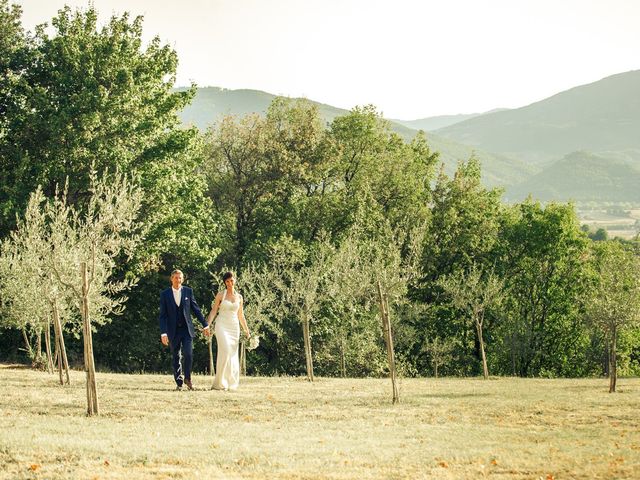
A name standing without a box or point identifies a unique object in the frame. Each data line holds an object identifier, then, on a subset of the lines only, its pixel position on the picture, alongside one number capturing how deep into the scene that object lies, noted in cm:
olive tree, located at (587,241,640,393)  2773
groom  1811
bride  1883
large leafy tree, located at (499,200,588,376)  5562
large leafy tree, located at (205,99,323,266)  4634
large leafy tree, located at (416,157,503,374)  5262
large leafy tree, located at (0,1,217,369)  3369
